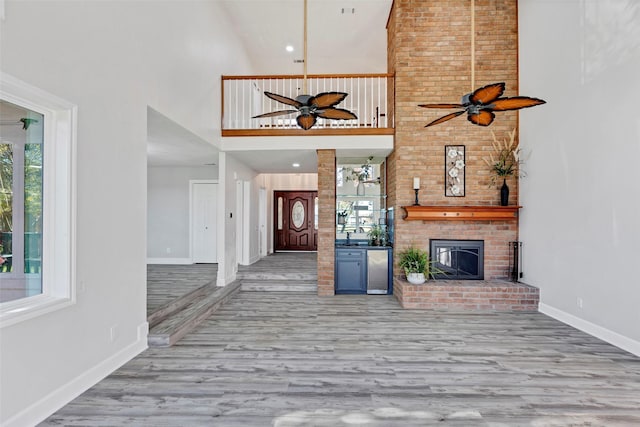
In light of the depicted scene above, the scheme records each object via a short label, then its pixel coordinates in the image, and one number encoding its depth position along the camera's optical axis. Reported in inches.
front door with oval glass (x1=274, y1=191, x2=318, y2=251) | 414.3
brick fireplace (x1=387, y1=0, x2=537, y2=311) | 200.8
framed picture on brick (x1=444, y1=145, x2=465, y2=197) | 202.4
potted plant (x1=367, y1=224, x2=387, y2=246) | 232.5
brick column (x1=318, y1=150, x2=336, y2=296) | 214.8
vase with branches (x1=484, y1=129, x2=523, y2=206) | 195.0
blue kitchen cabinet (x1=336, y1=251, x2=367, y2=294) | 218.8
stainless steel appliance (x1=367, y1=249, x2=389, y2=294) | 217.8
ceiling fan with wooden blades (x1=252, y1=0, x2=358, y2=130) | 125.6
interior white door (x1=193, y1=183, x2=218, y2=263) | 290.5
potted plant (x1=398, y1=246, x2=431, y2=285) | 188.5
